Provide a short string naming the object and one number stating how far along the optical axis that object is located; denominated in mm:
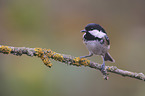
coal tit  6609
